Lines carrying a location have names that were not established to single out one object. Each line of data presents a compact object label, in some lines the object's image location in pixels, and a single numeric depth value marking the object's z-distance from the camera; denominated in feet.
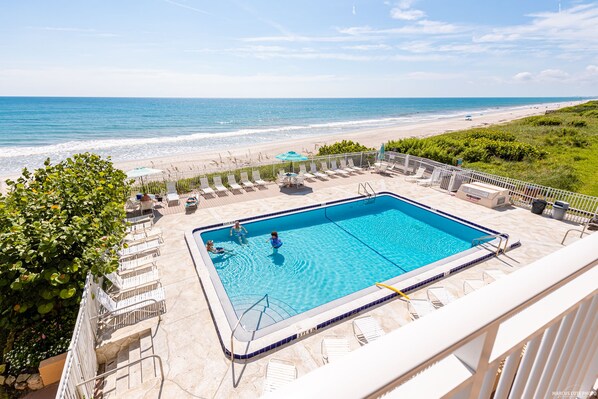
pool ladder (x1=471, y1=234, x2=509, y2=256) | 33.68
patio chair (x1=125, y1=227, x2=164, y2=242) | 34.37
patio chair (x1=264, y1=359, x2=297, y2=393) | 18.30
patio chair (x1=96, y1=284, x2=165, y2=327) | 22.53
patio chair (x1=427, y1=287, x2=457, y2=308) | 25.79
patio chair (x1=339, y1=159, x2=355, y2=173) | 65.93
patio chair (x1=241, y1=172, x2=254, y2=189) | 54.15
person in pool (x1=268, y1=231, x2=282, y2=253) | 36.76
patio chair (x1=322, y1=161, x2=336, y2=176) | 62.63
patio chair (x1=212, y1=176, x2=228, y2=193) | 52.06
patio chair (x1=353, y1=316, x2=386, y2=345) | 21.92
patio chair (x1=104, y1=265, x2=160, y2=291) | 25.59
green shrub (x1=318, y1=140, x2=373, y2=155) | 73.00
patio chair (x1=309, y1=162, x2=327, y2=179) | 61.00
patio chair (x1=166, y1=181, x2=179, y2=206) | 46.73
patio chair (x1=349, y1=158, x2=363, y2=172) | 66.49
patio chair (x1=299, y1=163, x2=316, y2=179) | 58.75
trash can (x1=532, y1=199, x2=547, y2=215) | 43.44
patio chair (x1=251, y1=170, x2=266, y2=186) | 55.84
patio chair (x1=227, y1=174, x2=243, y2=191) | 53.67
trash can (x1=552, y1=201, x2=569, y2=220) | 41.47
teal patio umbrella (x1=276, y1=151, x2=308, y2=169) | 54.75
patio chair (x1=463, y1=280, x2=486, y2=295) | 26.91
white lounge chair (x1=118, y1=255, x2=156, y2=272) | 28.76
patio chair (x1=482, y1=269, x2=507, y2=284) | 28.65
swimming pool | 27.73
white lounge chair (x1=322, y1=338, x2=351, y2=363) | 20.12
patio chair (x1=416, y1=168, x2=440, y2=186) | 55.84
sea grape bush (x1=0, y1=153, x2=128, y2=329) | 16.84
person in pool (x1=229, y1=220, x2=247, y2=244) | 38.63
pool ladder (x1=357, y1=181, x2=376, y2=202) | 51.37
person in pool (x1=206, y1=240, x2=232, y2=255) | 34.58
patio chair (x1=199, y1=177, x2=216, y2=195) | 51.16
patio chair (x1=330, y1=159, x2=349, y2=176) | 63.51
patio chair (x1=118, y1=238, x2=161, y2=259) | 30.73
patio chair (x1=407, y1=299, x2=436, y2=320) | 23.75
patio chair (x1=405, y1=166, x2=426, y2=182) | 59.11
